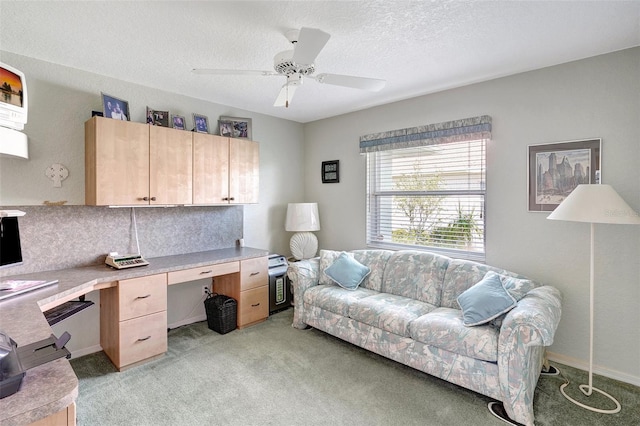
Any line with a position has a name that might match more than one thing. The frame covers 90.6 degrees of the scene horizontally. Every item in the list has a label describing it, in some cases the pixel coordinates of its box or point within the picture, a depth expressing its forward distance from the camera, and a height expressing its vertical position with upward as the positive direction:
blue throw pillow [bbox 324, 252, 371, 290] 3.31 -0.66
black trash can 3.27 -1.08
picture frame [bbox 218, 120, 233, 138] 3.65 +0.96
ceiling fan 1.70 +0.93
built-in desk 0.91 -0.54
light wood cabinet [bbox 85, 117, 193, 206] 2.63 +0.42
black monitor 2.08 -0.22
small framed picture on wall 4.30 +0.53
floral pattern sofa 1.99 -0.86
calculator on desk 2.73 -0.45
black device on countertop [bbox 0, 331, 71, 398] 0.94 -0.51
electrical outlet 3.70 -0.94
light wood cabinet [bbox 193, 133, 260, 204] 3.27 +0.44
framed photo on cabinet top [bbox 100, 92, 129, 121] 2.70 +0.91
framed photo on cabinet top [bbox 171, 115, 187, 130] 3.25 +0.91
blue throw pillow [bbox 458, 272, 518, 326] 2.25 -0.68
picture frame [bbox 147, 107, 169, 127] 3.08 +0.91
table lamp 4.17 -0.23
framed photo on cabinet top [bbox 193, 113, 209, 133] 3.41 +0.95
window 3.15 +0.22
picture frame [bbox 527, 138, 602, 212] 2.50 +0.33
